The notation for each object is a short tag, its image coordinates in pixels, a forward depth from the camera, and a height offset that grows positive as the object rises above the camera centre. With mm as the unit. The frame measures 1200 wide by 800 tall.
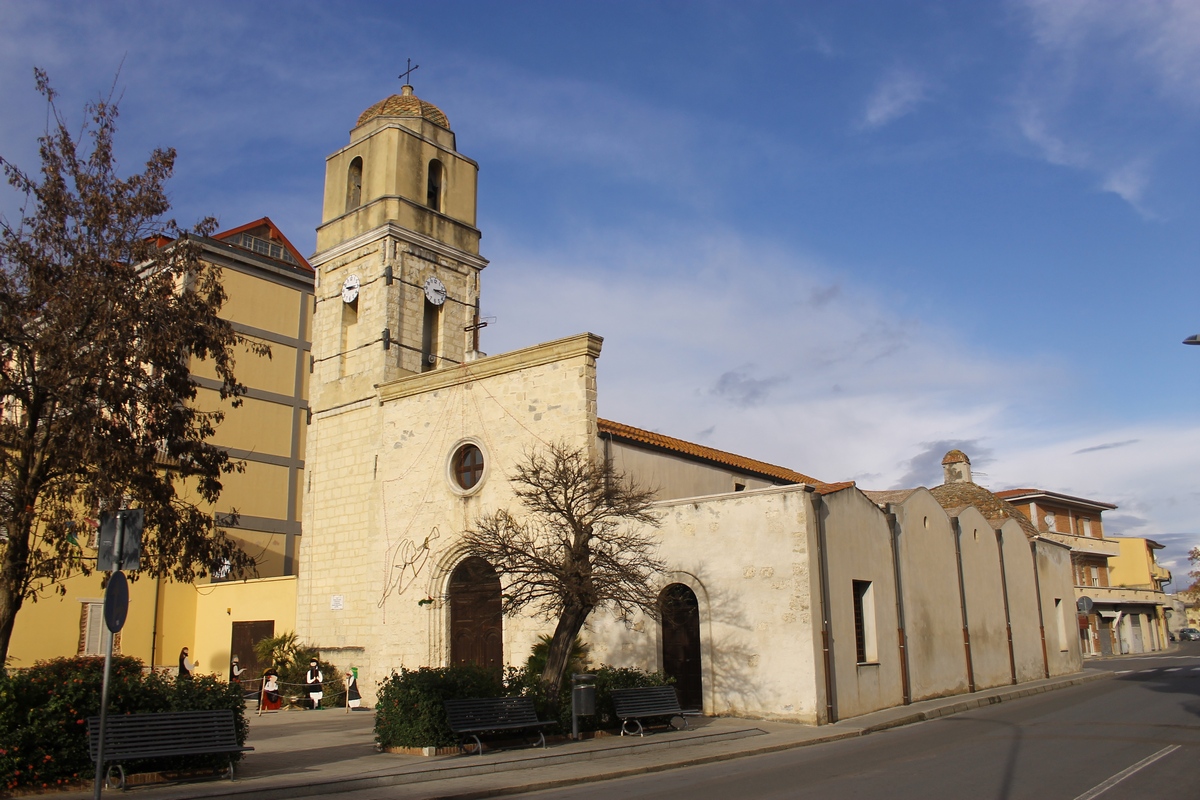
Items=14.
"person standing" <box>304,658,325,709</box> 22281 -1568
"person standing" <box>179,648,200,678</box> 20647 -971
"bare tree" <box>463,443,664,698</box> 14461 +918
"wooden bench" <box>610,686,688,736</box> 14758 -1478
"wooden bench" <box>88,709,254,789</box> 9750 -1221
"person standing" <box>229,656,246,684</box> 23817 -1325
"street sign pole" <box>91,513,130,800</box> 8703 +68
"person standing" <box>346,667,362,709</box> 21547 -1786
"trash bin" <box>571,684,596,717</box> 13953 -1283
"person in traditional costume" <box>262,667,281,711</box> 22062 -1716
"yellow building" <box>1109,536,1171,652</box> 59212 +1995
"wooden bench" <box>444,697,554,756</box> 12609 -1389
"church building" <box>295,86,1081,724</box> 17594 +1830
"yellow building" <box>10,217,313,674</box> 24609 +4078
